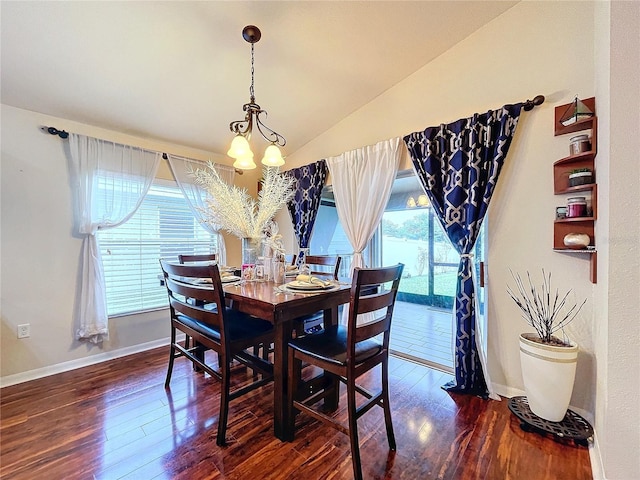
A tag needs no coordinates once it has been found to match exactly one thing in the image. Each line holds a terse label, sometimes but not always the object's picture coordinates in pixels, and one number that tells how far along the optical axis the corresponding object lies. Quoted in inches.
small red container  69.6
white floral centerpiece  74.2
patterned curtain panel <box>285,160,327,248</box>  135.0
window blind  113.7
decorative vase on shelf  68.9
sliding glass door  130.1
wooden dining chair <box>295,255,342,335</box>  88.1
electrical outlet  93.4
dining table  58.0
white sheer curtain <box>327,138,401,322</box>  109.0
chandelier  75.1
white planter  65.5
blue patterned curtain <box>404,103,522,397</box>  82.4
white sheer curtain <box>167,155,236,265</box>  127.6
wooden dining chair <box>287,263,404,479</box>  53.2
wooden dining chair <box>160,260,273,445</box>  61.8
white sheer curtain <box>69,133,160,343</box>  102.6
